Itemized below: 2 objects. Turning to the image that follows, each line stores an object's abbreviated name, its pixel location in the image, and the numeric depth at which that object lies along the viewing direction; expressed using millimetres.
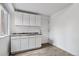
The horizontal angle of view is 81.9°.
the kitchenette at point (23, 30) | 2114
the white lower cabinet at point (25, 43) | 2100
